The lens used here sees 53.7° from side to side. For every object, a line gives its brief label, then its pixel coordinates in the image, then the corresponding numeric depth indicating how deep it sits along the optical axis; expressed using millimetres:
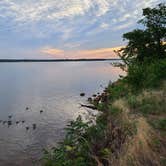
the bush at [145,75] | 11586
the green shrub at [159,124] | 5470
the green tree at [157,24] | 20068
